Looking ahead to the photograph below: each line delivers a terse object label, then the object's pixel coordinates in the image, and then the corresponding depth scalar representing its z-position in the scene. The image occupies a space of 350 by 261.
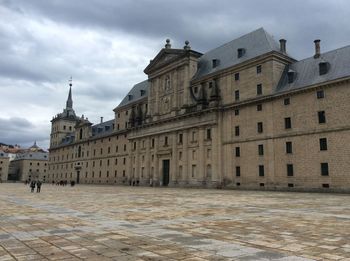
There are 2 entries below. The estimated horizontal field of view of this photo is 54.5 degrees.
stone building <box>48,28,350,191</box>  36.62
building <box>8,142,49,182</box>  141.12
